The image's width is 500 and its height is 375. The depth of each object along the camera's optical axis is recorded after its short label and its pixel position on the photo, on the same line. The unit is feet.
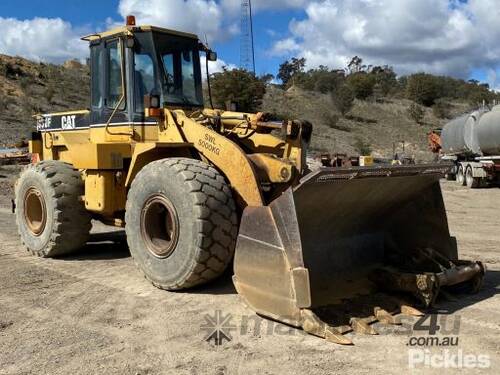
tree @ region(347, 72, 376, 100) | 160.04
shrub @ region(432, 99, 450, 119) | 156.25
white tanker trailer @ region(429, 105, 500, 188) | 71.31
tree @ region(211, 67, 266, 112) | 107.34
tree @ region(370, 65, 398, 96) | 183.42
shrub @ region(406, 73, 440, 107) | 165.99
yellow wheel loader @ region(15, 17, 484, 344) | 16.75
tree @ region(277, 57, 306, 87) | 218.79
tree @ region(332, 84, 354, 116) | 145.89
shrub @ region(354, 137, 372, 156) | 110.70
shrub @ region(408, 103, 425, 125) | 148.15
